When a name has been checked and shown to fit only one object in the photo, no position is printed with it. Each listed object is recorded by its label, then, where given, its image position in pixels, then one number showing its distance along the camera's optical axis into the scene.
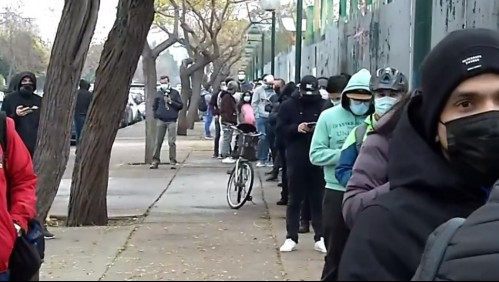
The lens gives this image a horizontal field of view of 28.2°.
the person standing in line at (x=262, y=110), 19.52
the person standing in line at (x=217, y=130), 23.06
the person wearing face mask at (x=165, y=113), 19.56
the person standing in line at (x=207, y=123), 31.34
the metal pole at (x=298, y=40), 18.05
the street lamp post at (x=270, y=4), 22.75
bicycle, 13.68
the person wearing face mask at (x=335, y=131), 7.12
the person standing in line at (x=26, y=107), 11.12
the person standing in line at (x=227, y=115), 20.19
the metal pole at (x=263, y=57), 38.31
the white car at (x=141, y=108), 54.34
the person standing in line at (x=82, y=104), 20.89
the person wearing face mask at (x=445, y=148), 2.33
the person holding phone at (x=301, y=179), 9.80
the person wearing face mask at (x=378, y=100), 5.71
